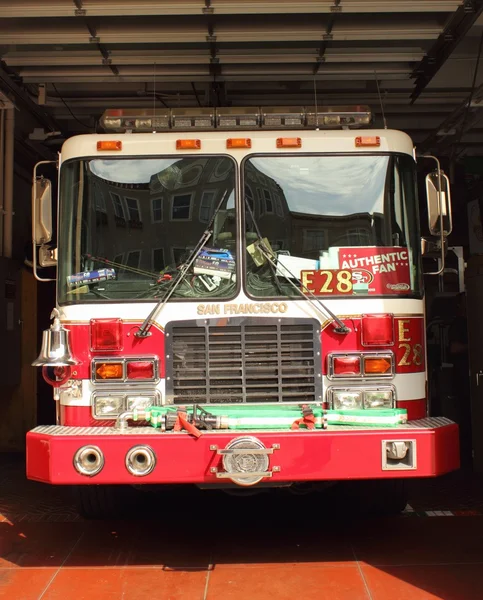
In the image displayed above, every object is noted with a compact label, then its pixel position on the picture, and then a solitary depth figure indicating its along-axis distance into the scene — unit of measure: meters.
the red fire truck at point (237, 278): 4.78
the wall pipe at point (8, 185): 7.86
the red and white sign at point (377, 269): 4.93
